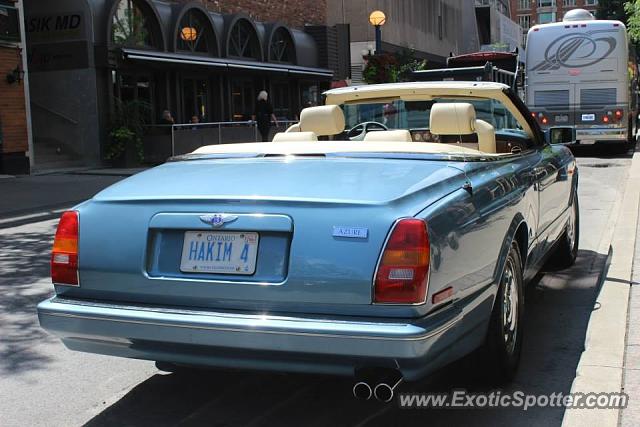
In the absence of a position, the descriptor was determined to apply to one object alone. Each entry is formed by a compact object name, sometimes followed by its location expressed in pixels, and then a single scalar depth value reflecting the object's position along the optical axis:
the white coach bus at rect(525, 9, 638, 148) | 20.00
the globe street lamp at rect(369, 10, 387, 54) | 24.23
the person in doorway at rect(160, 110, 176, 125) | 21.84
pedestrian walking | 21.45
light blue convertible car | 3.12
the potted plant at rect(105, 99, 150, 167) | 20.27
